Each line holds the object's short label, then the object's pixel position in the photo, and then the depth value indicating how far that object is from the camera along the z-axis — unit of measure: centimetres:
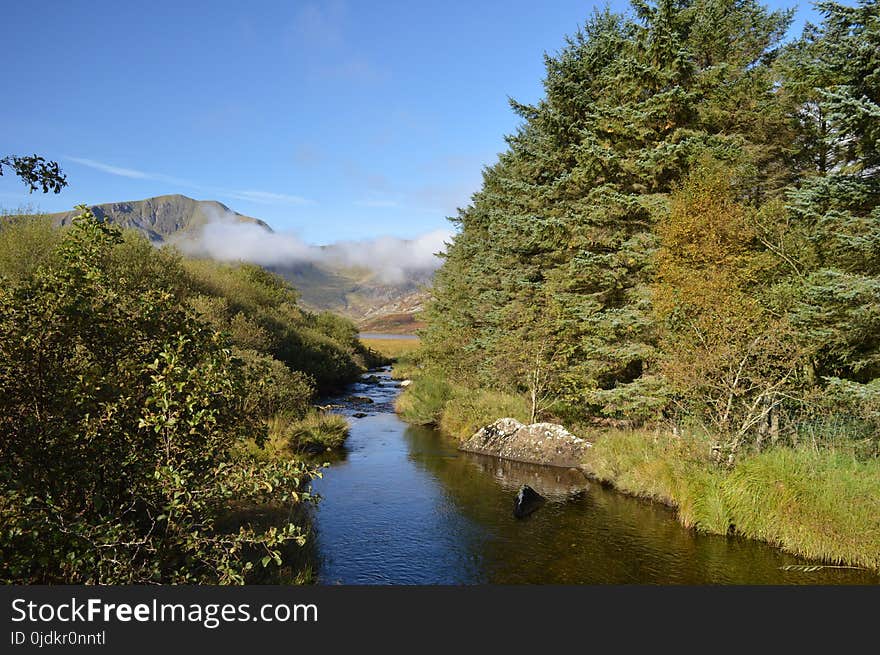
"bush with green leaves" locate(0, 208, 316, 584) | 525
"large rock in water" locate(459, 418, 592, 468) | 1984
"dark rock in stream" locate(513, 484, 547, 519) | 1404
